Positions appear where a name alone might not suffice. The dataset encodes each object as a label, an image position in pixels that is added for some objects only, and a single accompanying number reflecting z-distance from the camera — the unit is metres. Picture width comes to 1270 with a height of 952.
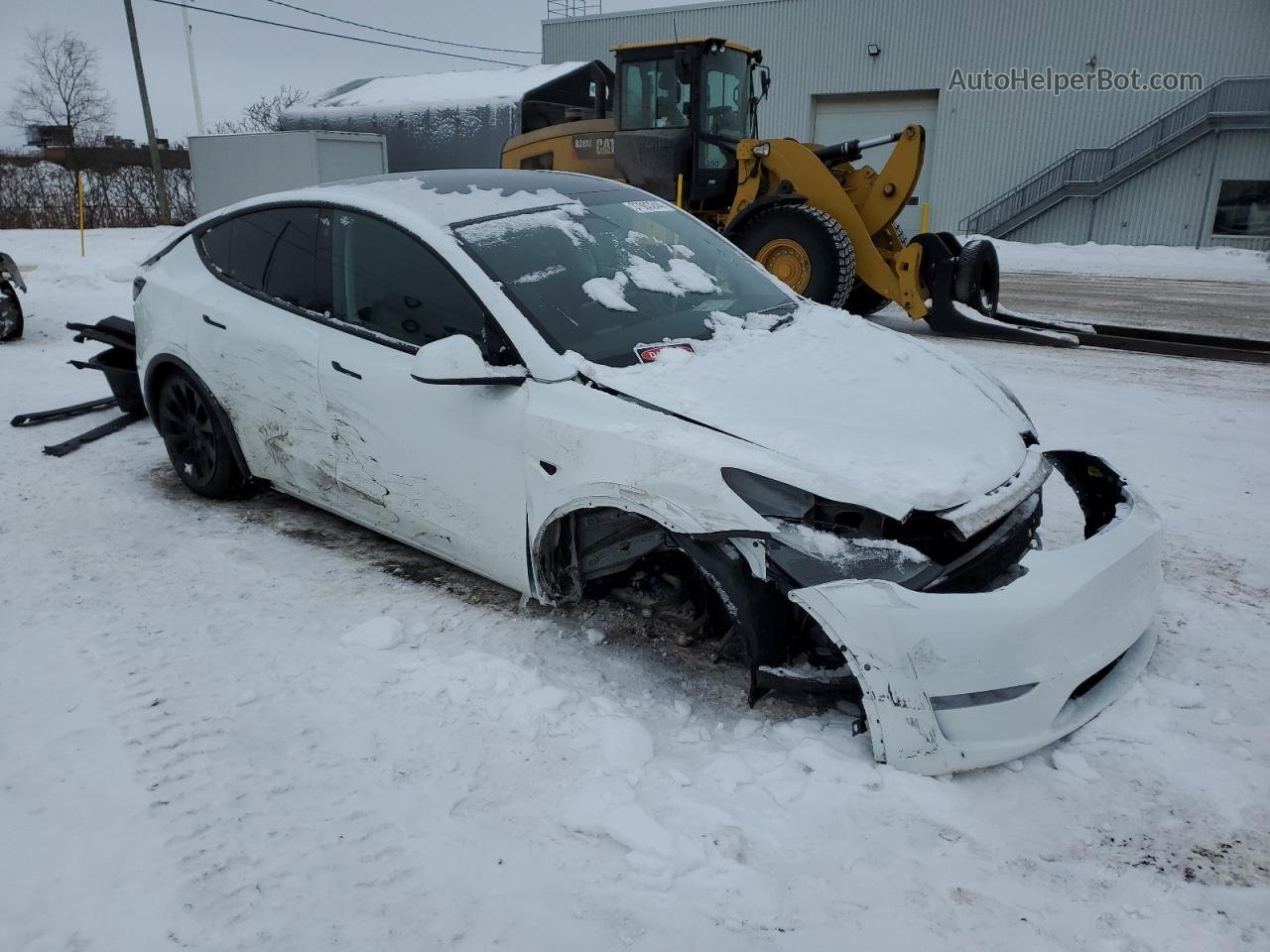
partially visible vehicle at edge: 8.43
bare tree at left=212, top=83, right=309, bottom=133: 38.66
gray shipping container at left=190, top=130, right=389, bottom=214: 18.95
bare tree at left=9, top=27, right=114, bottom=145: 46.53
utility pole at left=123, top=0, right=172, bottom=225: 23.44
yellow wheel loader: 8.71
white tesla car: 2.38
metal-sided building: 22.23
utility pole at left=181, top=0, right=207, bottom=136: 30.48
